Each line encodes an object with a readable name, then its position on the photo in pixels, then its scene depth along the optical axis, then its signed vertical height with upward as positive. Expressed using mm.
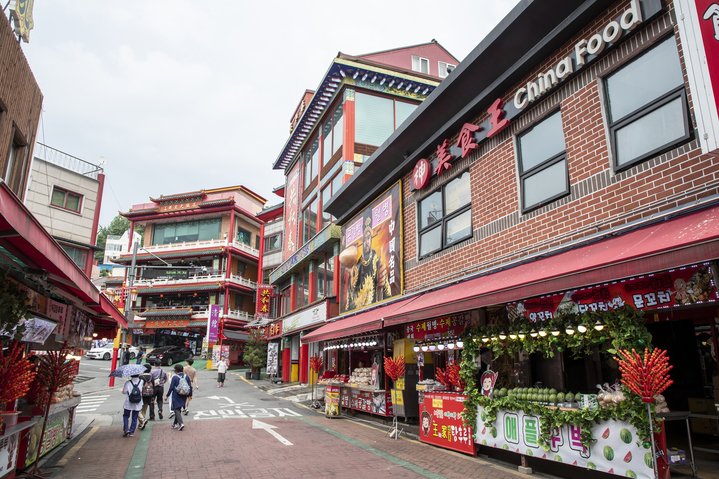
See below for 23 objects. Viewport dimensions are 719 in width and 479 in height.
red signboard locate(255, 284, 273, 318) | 35406 +3908
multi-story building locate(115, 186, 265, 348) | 46094 +9655
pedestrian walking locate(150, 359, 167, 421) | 13508 -1008
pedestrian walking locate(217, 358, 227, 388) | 25188 -1210
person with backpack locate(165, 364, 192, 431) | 11875 -1121
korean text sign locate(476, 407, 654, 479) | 5828 -1349
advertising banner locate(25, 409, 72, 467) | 7679 -1582
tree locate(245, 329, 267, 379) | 31359 -166
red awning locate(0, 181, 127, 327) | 4849 +1306
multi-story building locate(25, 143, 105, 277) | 21828 +7143
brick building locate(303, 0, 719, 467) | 5902 +2898
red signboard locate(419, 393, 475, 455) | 8828 -1479
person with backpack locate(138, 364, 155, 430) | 12206 -1153
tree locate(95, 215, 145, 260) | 83419 +22484
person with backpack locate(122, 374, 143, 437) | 11031 -1248
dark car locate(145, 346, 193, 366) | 34794 -339
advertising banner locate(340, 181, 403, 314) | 14281 +3321
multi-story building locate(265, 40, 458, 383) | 22438 +10986
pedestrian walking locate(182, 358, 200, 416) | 14297 -688
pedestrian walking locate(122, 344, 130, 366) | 25812 -302
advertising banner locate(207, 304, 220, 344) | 40656 +2252
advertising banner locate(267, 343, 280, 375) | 29000 -524
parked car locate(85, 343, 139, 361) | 37750 -193
